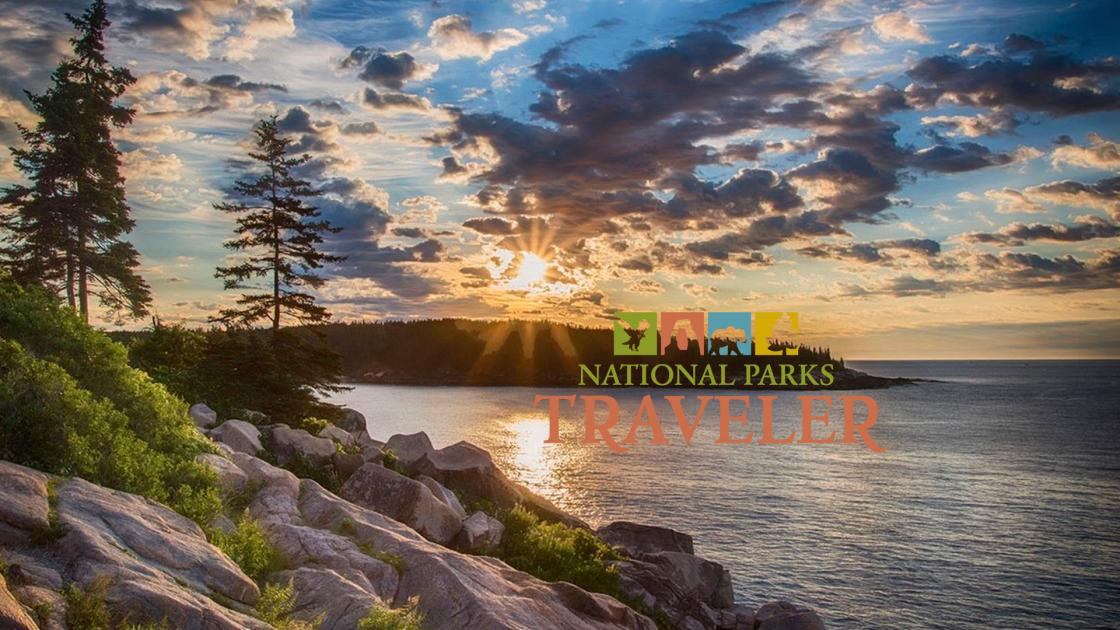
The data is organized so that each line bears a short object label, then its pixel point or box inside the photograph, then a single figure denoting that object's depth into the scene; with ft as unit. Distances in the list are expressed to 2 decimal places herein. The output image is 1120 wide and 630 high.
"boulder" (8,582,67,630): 25.61
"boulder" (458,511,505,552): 67.97
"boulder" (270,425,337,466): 76.18
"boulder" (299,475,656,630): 45.32
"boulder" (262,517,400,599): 44.78
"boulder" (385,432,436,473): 90.27
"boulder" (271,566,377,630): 37.86
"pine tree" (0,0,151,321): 128.47
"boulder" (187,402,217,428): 79.66
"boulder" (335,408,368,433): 126.31
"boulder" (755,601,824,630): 79.41
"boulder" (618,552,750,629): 77.97
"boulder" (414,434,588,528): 86.89
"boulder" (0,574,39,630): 21.93
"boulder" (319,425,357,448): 92.84
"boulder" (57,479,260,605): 30.45
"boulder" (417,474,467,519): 72.28
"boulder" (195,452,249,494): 51.55
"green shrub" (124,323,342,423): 106.52
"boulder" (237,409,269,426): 97.09
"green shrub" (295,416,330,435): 104.99
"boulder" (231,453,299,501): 55.52
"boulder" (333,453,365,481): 75.82
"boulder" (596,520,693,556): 101.04
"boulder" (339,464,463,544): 65.92
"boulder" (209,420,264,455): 71.36
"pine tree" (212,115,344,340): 138.41
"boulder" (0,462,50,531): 30.83
